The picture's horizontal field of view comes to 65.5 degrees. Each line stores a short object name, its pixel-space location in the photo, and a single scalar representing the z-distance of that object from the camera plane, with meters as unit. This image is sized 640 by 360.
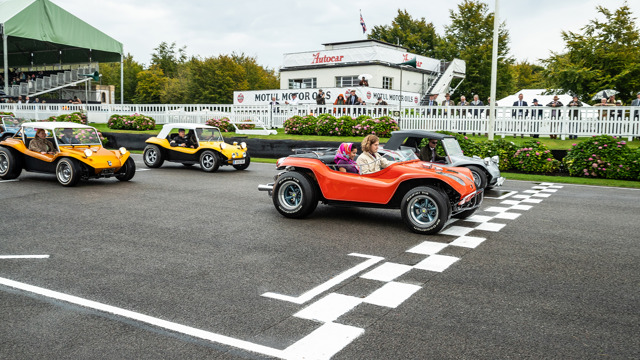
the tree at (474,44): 49.19
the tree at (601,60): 24.53
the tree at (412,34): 69.00
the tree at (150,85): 75.75
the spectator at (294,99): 37.62
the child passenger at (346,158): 7.94
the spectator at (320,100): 25.89
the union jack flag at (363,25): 42.41
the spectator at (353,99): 24.75
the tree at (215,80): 66.12
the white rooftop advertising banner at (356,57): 37.86
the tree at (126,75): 84.62
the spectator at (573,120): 19.45
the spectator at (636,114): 18.05
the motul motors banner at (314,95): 33.45
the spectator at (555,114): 19.82
